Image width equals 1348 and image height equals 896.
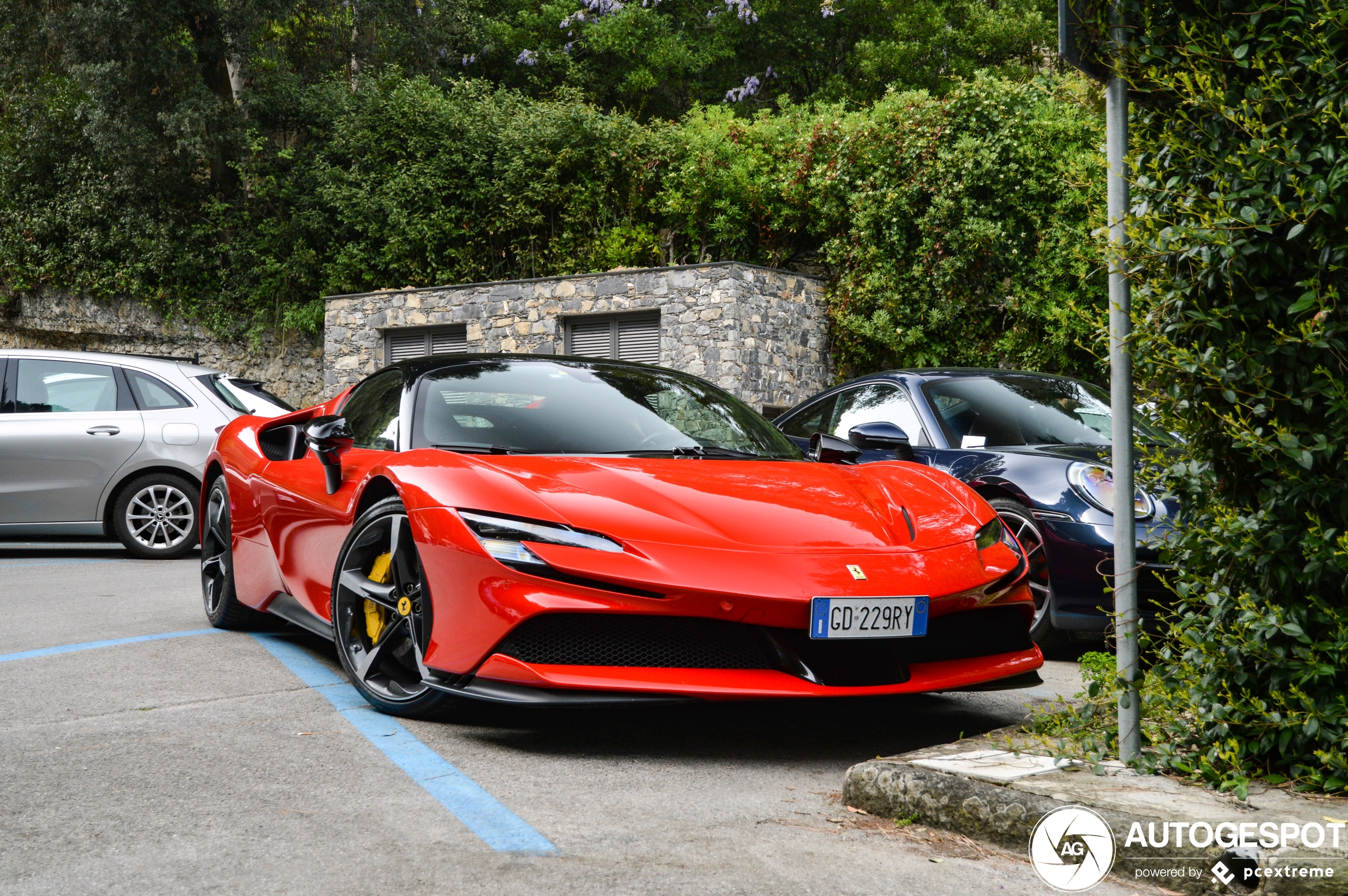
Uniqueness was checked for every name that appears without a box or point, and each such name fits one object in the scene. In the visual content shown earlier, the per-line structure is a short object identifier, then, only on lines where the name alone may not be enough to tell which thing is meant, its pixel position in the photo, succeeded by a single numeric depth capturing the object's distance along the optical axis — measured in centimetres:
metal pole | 308
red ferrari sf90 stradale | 343
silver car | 921
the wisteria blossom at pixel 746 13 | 2541
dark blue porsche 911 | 541
